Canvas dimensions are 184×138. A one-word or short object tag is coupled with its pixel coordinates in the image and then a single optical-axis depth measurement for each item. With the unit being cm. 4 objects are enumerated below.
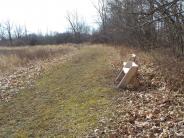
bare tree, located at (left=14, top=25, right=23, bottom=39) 7626
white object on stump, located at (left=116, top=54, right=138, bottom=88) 830
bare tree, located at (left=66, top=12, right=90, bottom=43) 6767
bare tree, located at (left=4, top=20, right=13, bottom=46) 7392
